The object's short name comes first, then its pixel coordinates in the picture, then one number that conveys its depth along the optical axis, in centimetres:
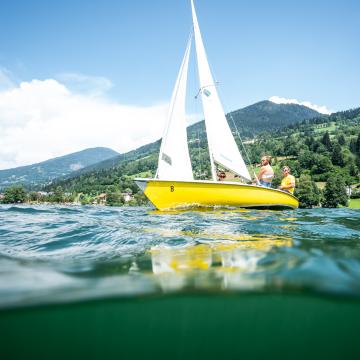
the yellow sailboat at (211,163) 1156
